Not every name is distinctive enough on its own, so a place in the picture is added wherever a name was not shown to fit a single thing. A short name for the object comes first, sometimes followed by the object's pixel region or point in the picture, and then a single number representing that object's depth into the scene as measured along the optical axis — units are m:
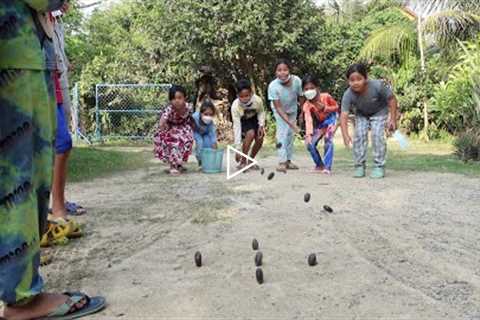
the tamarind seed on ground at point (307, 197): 5.57
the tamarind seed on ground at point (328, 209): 5.08
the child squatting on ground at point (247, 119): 8.59
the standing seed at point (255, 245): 3.82
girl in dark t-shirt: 7.52
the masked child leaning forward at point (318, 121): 8.25
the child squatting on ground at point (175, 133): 8.51
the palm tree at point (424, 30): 15.68
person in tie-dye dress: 2.52
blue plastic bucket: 8.44
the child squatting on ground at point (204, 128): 8.91
